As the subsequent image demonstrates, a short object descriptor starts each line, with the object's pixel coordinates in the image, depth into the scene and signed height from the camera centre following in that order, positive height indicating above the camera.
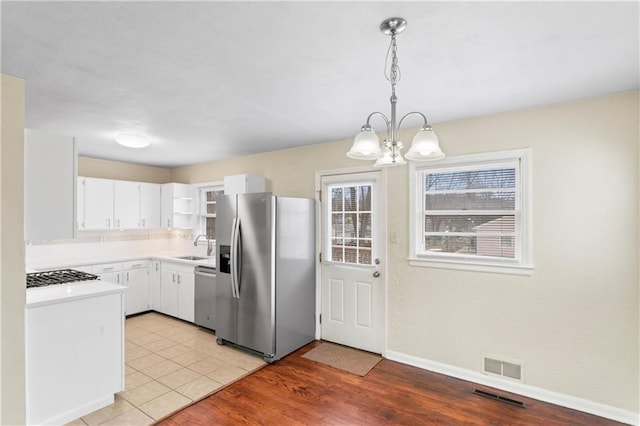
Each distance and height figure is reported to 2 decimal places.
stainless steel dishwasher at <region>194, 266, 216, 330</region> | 4.10 -1.07
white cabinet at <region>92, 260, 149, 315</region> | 4.50 -0.95
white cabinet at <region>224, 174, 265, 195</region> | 4.28 +0.42
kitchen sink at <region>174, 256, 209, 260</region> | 5.21 -0.71
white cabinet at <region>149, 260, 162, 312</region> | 4.95 -1.13
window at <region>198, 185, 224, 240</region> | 5.30 +0.07
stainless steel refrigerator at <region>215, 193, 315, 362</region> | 3.39 -0.65
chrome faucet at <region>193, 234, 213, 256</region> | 5.17 -0.54
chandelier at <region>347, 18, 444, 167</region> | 1.55 +0.36
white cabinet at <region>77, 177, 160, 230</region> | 4.60 +0.16
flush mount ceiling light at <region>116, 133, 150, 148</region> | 3.48 +0.83
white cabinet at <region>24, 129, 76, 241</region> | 2.11 +0.20
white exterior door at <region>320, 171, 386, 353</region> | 3.52 -0.54
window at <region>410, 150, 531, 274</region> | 2.76 +0.01
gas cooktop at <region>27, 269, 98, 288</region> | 2.68 -0.57
